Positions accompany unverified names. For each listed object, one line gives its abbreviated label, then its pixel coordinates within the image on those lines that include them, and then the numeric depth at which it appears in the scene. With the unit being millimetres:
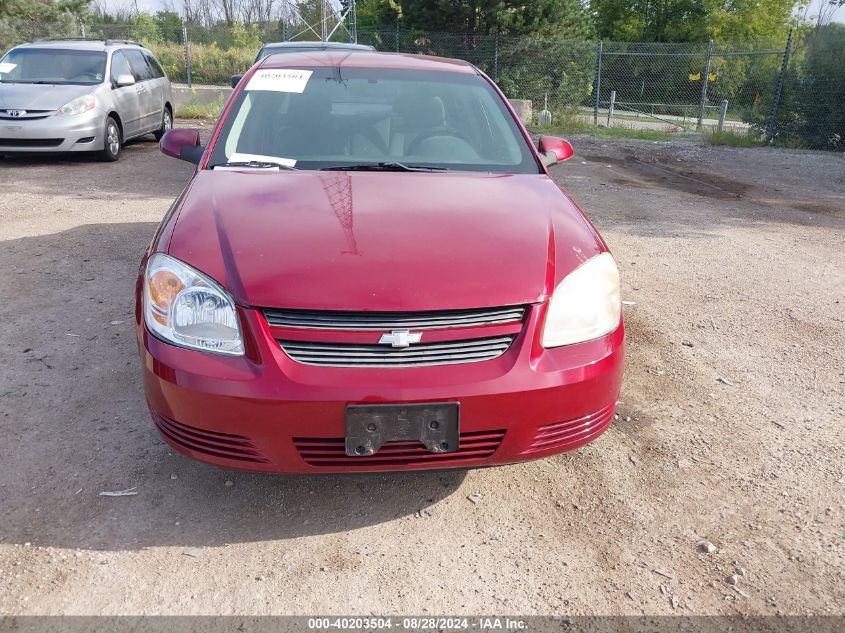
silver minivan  8867
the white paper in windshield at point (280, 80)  3709
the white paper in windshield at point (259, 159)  3250
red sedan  2168
